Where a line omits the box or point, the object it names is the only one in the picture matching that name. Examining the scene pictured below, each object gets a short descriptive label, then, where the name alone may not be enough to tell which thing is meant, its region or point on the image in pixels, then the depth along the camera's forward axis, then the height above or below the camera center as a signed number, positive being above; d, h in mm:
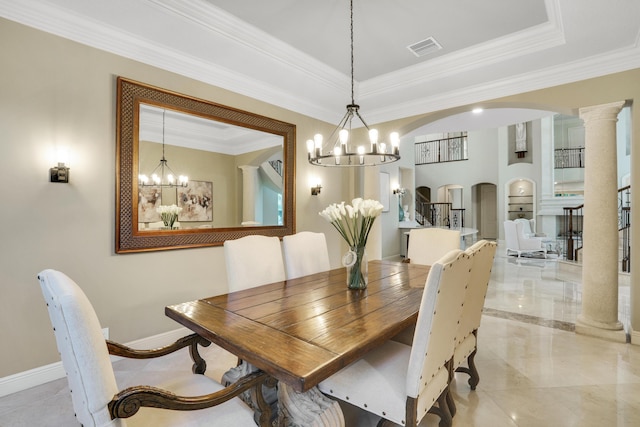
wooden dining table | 1174 -540
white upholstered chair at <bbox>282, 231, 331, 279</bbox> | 2695 -374
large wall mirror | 2674 +431
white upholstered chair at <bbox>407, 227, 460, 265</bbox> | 3184 -331
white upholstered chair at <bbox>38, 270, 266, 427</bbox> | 954 -548
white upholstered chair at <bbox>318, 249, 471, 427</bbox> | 1236 -747
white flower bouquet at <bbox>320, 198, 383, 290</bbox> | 2123 -109
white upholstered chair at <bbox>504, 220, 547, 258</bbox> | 7441 -691
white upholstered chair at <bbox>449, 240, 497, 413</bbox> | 1701 -569
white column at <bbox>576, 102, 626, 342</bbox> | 2998 -135
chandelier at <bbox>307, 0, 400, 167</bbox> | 2252 +500
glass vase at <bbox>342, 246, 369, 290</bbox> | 2160 -386
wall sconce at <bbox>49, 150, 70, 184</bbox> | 2311 +320
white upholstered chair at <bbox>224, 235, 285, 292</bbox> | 2275 -380
